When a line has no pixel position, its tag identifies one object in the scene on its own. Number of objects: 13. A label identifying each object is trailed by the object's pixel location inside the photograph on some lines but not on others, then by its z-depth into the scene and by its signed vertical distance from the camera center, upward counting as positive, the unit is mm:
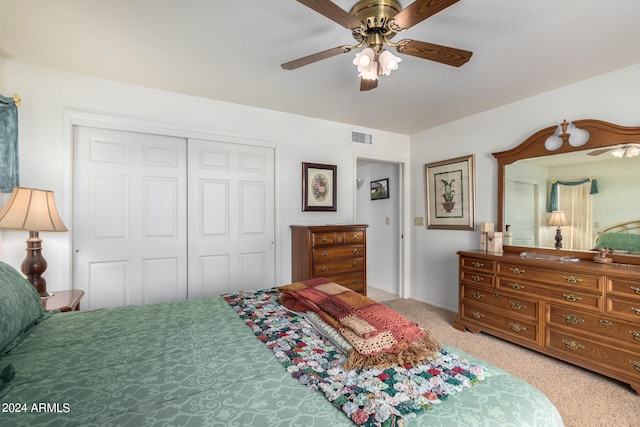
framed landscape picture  4797 +413
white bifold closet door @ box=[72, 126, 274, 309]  2576 -45
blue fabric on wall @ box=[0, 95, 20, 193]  2143 +515
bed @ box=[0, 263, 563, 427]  769 -547
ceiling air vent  3941 +1050
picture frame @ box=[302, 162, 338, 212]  3559 +331
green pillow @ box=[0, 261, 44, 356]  1109 -413
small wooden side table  1874 -619
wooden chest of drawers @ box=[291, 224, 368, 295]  3109 -467
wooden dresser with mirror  2104 -633
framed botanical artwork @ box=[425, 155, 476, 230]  3566 +256
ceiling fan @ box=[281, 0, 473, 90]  1428 +962
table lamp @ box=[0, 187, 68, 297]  1889 -51
